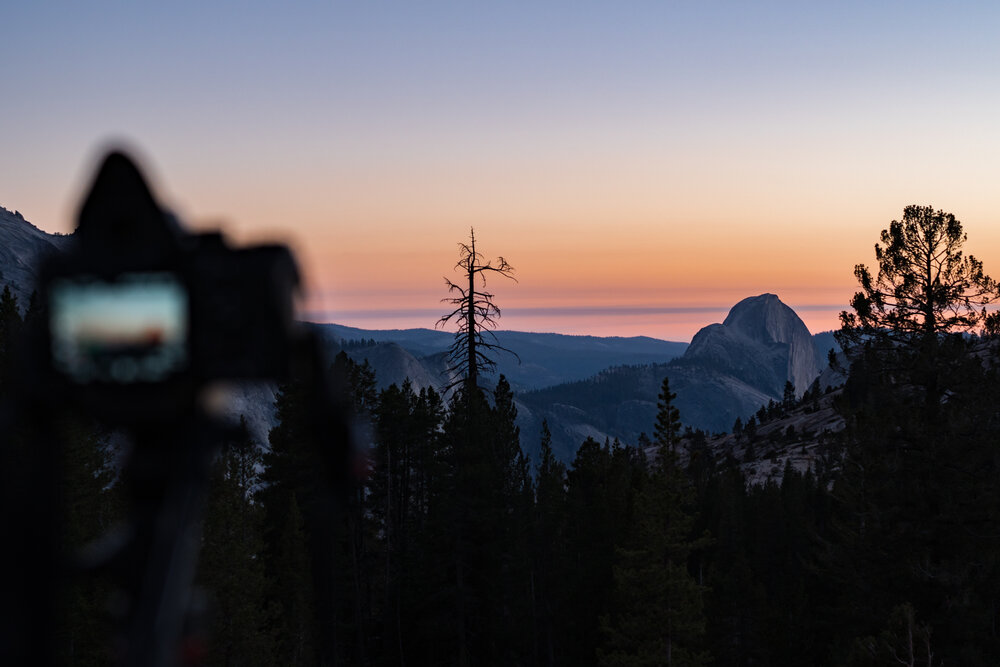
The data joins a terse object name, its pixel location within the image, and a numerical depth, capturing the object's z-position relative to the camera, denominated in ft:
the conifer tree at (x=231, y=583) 82.99
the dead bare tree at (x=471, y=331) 116.88
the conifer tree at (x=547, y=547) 151.12
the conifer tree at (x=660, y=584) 96.58
